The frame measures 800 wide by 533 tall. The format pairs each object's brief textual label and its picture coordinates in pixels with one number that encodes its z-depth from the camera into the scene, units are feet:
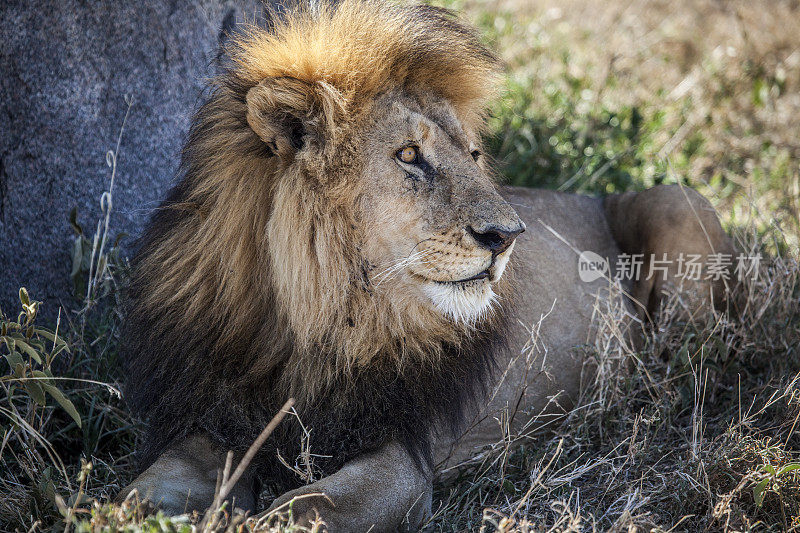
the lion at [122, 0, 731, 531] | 17.58
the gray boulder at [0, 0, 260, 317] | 23.38
